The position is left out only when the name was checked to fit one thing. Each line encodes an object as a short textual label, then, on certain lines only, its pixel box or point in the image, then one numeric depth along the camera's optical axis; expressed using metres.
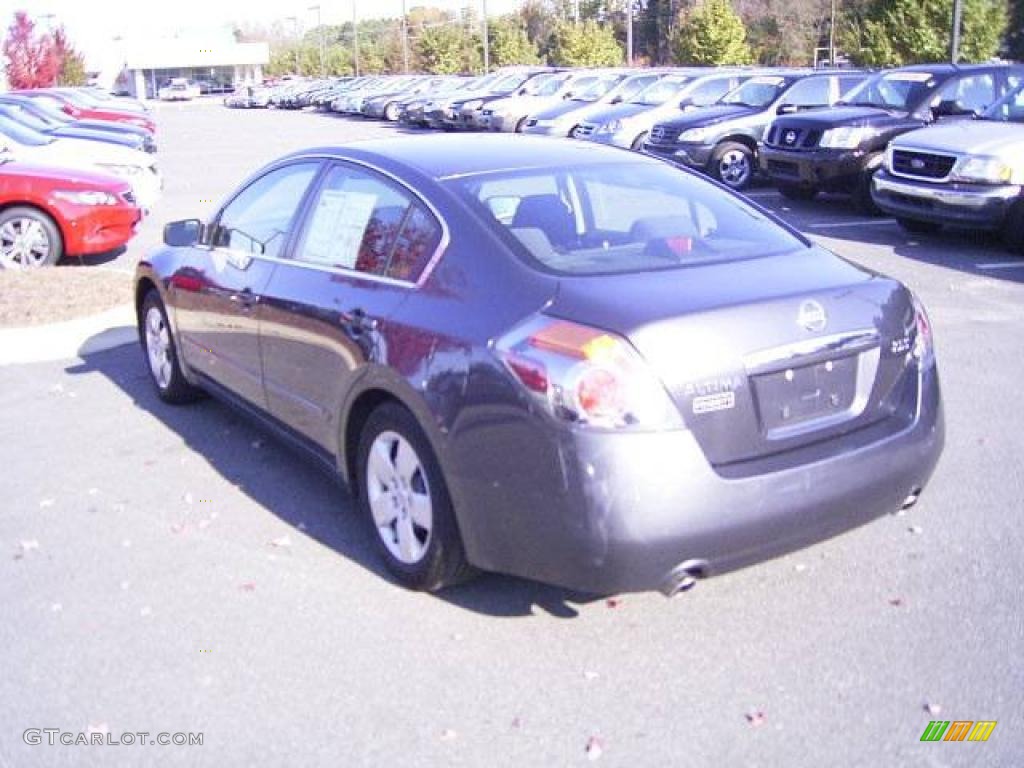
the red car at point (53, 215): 11.10
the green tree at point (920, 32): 31.52
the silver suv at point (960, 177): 10.48
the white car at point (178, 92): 90.38
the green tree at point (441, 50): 65.50
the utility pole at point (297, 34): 110.38
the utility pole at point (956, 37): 25.05
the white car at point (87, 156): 14.50
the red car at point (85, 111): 25.25
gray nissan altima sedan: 3.43
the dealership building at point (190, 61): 107.76
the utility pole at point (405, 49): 70.62
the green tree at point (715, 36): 41.91
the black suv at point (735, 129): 16.34
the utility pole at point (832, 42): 45.91
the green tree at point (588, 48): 51.38
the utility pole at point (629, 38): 43.56
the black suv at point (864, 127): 13.50
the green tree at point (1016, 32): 40.06
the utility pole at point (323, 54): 91.18
